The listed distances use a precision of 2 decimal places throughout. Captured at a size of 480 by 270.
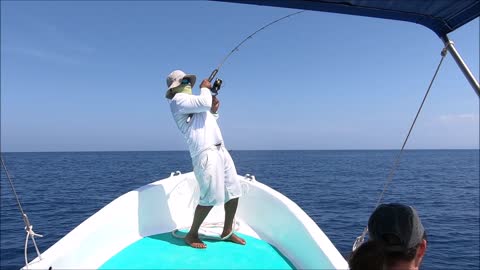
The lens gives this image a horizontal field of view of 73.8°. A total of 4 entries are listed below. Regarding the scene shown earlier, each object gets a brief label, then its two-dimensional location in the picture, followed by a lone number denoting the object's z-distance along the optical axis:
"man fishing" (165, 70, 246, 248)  3.38
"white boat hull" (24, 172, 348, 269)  2.79
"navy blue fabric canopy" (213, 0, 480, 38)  1.87
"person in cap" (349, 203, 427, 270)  1.03
